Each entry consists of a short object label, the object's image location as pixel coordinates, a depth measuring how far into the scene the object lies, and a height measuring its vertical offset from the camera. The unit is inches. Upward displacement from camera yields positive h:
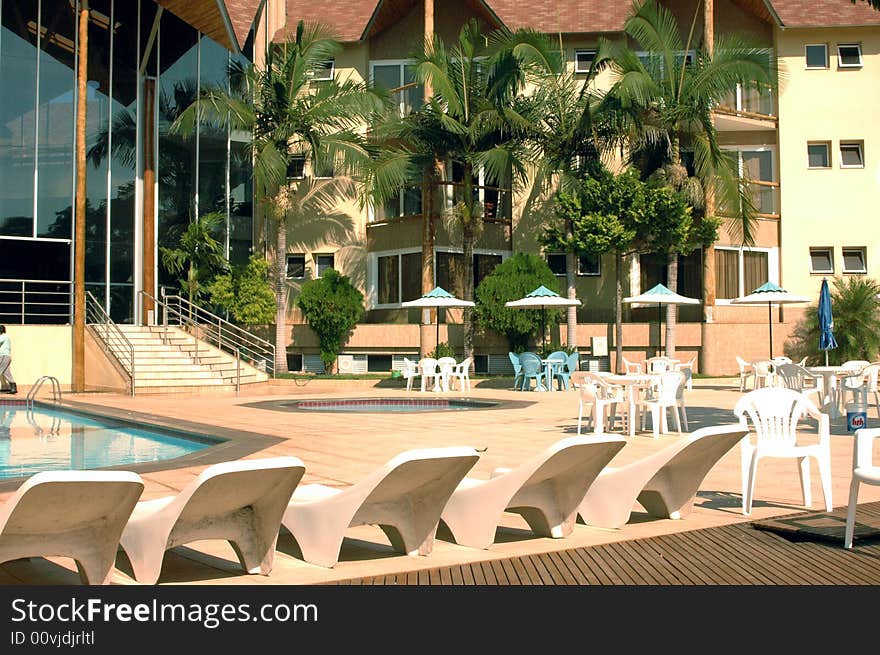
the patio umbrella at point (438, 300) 943.7 +40.2
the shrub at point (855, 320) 1019.9 +21.7
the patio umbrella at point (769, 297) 869.2 +38.7
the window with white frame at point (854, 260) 1145.4 +90.8
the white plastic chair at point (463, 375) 898.7 -27.1
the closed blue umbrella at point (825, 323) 756.0 +14.1
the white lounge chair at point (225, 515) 186.9 -32.2
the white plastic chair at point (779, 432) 272.4 -24.6
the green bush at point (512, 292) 1037.8 +51.6
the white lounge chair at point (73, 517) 168.2 -29.2
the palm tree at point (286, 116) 1027.3 +229.6
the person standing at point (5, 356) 848.3 -8.4
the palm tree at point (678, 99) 1006.4 +237.9
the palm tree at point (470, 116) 1000.9 +223.2
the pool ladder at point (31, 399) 639.7 -37.8
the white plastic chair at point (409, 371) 908.2 -23.8
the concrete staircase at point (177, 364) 877.6 -17.0
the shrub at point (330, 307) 1085.1 +39.1
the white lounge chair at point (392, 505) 203.5 -33.1
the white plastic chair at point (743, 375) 826.0 -26.6
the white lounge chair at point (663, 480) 247.4 -33.9
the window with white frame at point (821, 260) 1157.1 +92.1
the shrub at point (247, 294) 1069.8 +53.0
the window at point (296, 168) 1188.2 +202.4
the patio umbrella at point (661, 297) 917.8 +40.8
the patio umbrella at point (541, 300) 930.7 +39.0
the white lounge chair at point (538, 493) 222.1 -33.3
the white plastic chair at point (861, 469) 222.1 -27.8
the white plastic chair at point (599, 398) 468.8 -25.6
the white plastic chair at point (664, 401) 485.1 -27.7
